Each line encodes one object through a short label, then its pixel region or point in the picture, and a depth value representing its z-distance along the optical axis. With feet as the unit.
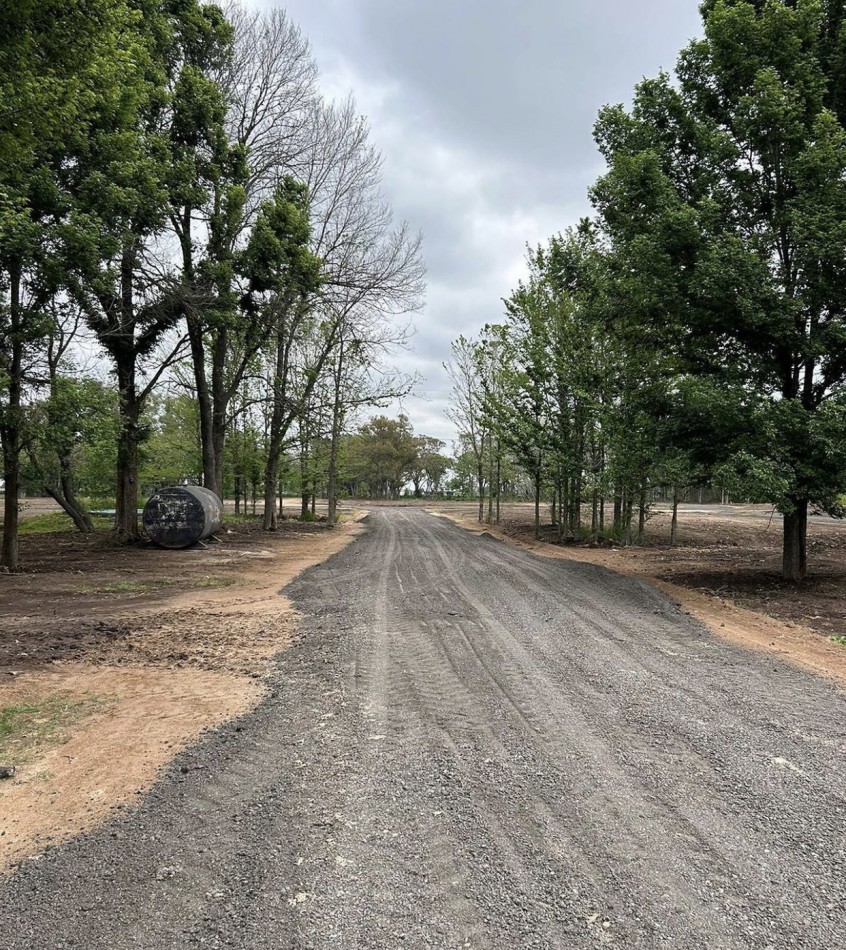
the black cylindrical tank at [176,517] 50.03
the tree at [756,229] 26.08
